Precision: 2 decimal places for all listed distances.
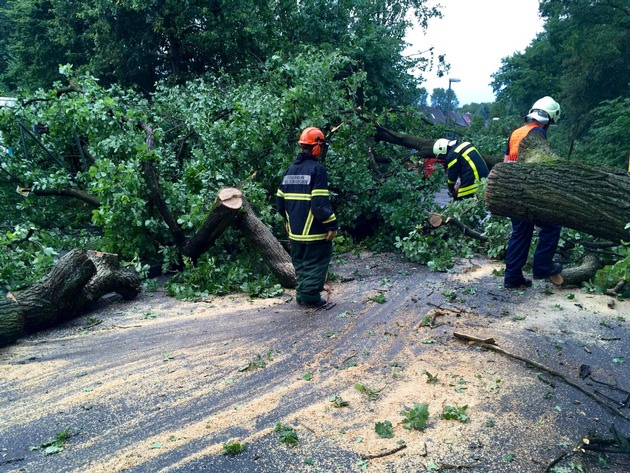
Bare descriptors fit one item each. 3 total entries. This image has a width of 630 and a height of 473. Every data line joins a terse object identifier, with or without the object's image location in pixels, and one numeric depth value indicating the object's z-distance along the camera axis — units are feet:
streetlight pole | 70.33
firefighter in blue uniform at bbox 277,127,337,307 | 13.97
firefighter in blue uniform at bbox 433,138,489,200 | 21.94
